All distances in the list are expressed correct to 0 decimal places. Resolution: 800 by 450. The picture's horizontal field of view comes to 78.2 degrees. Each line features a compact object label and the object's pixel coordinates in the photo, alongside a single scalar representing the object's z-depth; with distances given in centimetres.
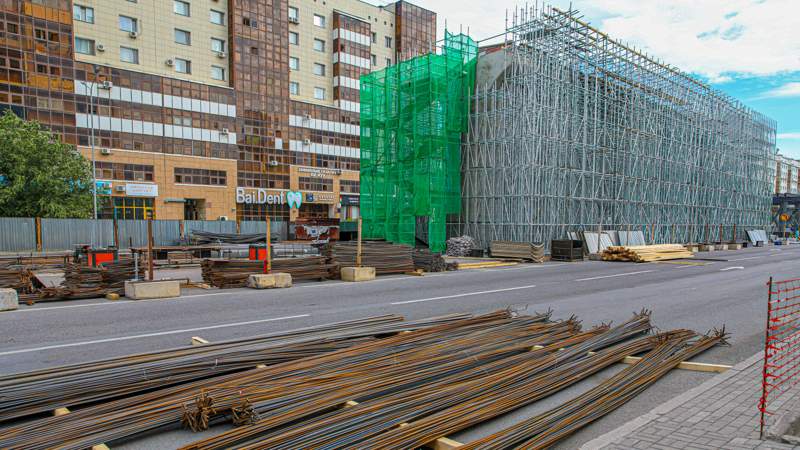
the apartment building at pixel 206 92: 3778
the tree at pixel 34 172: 2864
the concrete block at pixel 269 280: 1389
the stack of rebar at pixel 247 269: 1409
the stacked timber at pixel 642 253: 2446
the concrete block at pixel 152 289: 1175
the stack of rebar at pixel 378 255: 1669
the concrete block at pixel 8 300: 1019
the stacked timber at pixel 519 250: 2428
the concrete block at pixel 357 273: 1580
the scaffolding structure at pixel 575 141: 2770
